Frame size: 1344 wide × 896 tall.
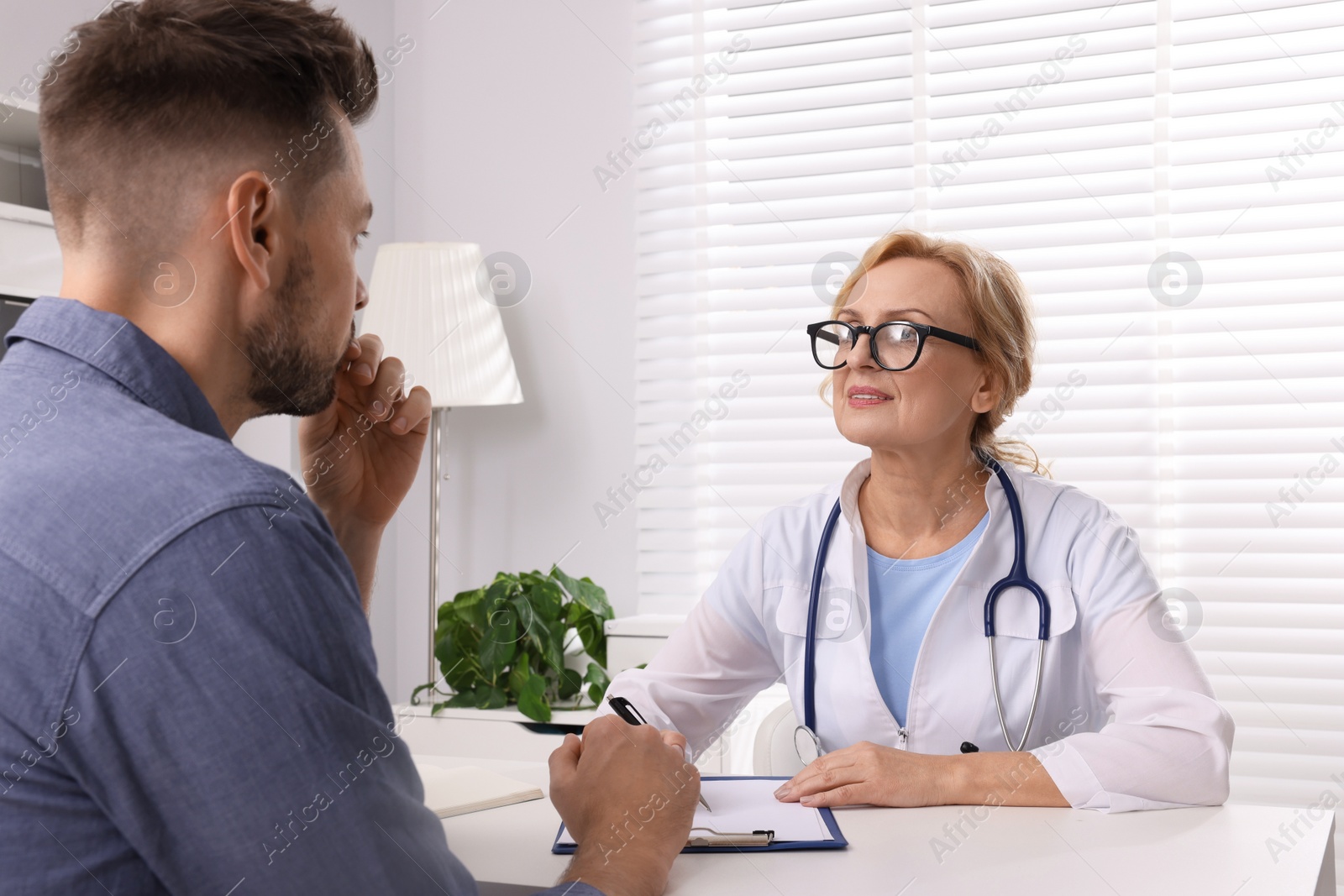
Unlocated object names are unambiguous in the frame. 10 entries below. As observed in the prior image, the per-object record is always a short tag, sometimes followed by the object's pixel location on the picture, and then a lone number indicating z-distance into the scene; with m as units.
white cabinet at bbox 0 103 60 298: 1.90
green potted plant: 2.65
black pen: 1.34
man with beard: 0.63
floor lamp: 2.80
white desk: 0.99
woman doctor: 1.51
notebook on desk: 1.30
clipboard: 1.10
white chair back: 1.93
